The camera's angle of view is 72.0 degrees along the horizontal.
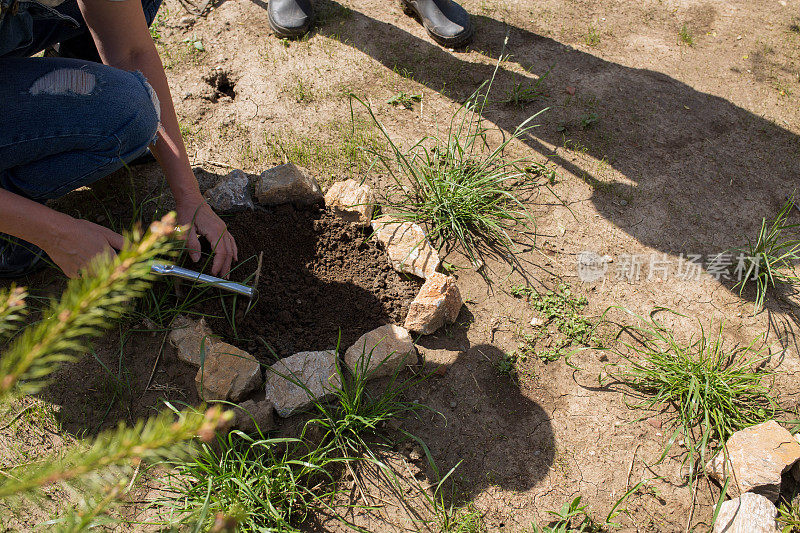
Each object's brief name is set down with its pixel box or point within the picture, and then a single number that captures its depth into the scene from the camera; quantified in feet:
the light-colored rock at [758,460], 6.29
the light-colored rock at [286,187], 8.38
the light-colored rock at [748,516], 6.01
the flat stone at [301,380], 6.64
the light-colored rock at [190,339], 6.88
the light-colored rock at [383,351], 6.99
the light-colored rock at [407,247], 7.95
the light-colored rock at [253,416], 6.50
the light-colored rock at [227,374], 6.59
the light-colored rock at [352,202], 8.37
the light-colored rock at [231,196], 8.28
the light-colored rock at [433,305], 7.32
